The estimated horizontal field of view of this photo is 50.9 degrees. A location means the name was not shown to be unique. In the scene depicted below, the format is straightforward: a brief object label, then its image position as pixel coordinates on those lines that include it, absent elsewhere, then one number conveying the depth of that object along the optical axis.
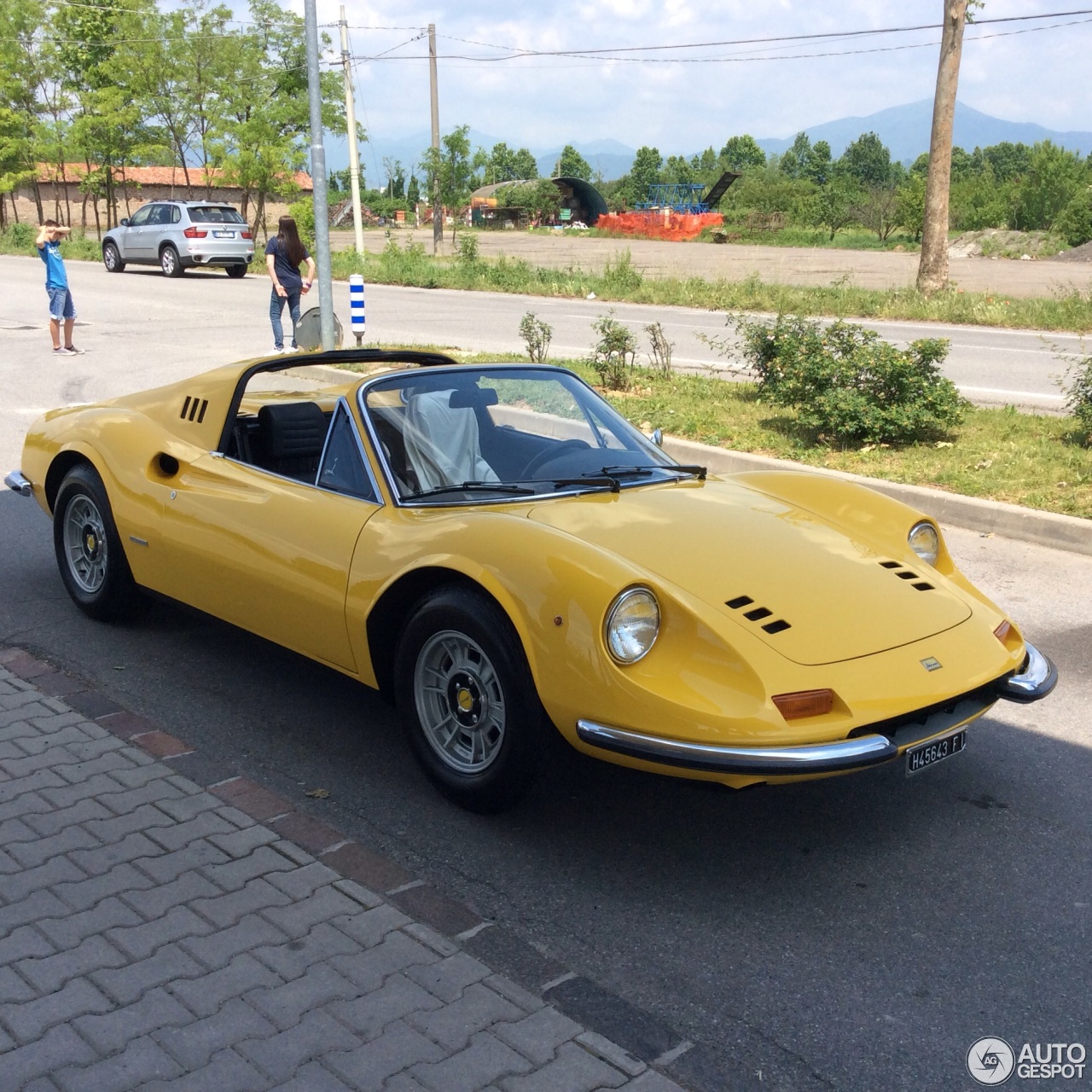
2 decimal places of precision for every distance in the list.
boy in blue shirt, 13.76
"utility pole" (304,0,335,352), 14.23
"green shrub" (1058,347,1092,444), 8.57
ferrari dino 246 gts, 3.21
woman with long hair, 14.66
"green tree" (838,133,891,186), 145.75
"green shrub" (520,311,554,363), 11.69
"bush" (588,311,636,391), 11.42
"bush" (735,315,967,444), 8.94
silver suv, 28.39
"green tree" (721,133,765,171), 158.88
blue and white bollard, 14.71
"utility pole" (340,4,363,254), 32.16
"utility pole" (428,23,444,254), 40.12
